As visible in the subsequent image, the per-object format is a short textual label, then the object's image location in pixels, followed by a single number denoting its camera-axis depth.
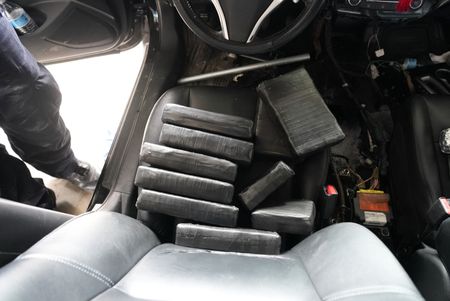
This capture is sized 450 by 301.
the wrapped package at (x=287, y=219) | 0.93
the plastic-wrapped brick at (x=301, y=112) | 1.02
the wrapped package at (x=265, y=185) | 1.00
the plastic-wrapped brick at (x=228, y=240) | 0.88
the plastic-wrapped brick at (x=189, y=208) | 0.95
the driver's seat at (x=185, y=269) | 0.61
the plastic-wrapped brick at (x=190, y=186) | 0.98
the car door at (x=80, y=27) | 1.22
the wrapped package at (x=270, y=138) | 1.06
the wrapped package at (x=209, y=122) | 1.06
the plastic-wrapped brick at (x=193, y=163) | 1.01
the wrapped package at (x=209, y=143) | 1.04
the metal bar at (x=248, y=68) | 1.41
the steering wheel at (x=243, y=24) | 0.98
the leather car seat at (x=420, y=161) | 1.01
